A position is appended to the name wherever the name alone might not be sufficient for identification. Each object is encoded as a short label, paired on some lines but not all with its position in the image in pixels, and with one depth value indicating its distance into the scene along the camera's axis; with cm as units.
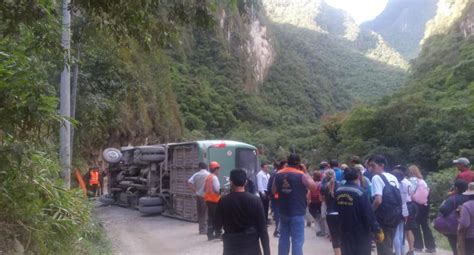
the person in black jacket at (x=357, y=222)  733
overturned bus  1600
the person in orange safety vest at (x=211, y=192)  1214
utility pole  1001
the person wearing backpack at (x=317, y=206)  1305
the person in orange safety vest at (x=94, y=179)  2267
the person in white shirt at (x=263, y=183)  1391
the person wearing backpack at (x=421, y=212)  1031
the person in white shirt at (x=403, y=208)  888
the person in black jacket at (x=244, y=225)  591
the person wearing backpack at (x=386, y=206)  825
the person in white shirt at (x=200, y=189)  1296
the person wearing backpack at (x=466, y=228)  748
